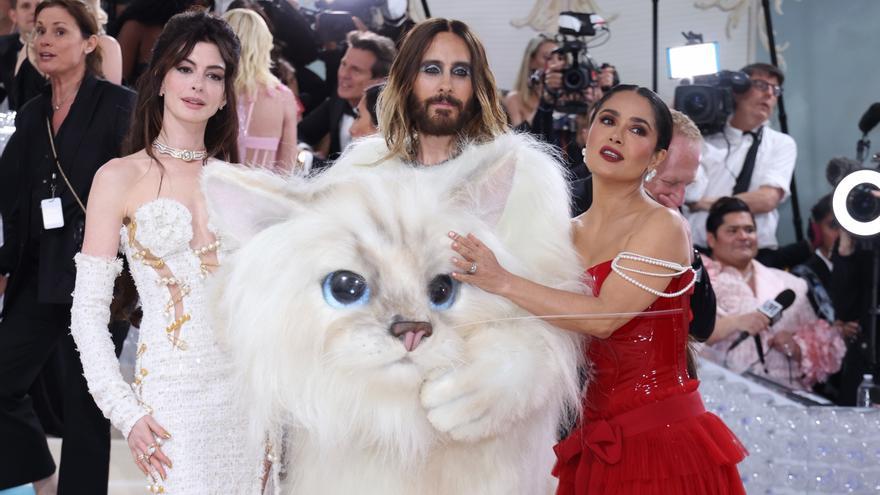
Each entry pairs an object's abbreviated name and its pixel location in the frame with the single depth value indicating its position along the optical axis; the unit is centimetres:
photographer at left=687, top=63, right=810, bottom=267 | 596
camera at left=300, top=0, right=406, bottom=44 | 609
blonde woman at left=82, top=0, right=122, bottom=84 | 436
